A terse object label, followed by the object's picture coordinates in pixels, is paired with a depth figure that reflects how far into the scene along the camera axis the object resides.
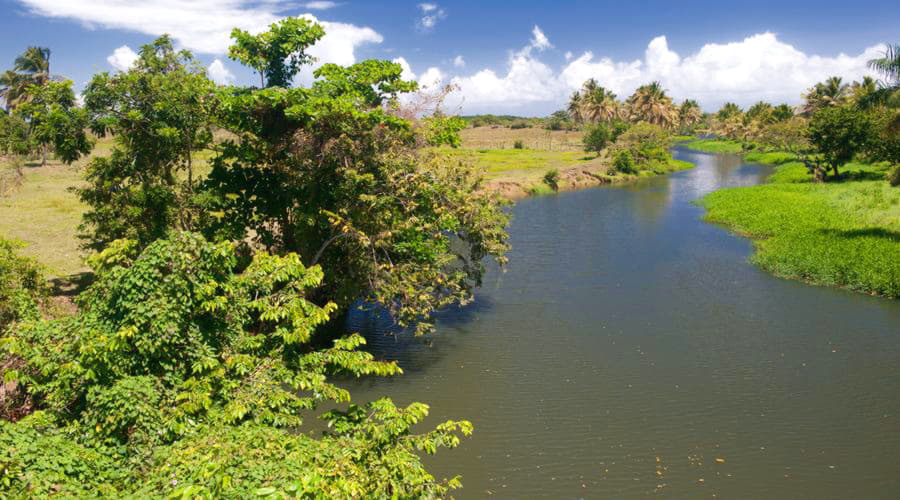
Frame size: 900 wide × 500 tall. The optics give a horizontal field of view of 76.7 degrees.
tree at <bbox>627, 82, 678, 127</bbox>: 112.50
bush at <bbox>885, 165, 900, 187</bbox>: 44.03
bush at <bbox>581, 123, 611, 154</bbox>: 86.62
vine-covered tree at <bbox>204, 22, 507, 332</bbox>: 15.91
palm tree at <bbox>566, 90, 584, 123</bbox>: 116.00
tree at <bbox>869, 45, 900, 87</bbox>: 26.64
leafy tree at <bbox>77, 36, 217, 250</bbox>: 16.20
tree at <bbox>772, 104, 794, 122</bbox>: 104.84
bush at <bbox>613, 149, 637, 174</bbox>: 72.56
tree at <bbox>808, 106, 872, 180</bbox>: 52.12
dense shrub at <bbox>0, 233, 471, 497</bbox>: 7.12
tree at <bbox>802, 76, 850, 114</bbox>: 78.79
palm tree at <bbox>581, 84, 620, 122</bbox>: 109.62
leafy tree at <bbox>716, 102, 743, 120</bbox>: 154.46
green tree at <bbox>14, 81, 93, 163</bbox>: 15.82
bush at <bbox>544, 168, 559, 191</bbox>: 60.50
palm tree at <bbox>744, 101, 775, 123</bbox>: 110.72
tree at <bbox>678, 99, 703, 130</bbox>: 166.50
